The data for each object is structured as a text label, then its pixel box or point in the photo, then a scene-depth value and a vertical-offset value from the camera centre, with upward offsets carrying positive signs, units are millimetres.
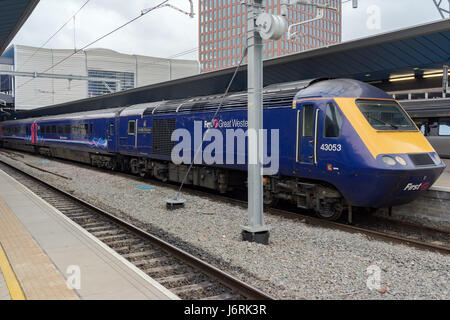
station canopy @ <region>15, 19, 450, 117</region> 11609 +2856
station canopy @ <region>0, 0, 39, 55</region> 12734 +4547
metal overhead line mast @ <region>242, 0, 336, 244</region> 7621 +256
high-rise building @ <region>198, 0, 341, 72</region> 100125 +29800
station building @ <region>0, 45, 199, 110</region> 55875 +11092
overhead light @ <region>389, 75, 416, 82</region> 15778 +2422
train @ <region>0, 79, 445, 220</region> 8250 -208
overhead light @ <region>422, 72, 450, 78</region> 15112 +2425
